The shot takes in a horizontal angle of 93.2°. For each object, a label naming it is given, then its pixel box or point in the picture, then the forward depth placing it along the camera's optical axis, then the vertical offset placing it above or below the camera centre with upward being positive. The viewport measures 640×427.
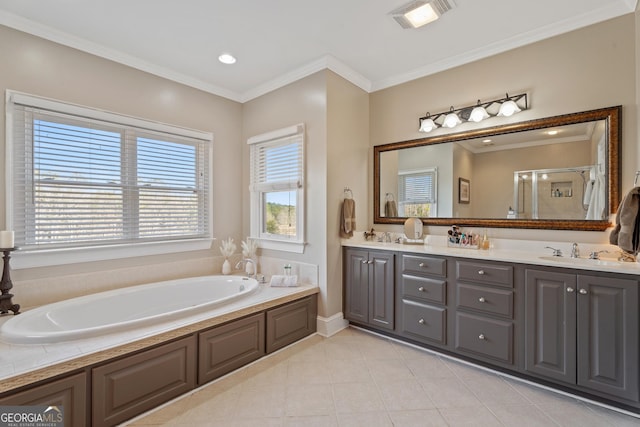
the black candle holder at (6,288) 2.15 -0.53
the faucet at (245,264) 3.39 -0.61
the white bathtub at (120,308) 1.81 -0.75
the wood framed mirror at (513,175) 2.29 +0.34
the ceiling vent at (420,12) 2.15 +1.49
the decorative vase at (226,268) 3.49 -0.63
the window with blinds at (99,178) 2.38 +0.32
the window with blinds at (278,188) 3.24 +0.28
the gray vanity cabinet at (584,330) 1.82 -0.76
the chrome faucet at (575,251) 2.29 -0.29
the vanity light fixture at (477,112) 2.60 +0.94
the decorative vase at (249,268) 3.40 -0.61
